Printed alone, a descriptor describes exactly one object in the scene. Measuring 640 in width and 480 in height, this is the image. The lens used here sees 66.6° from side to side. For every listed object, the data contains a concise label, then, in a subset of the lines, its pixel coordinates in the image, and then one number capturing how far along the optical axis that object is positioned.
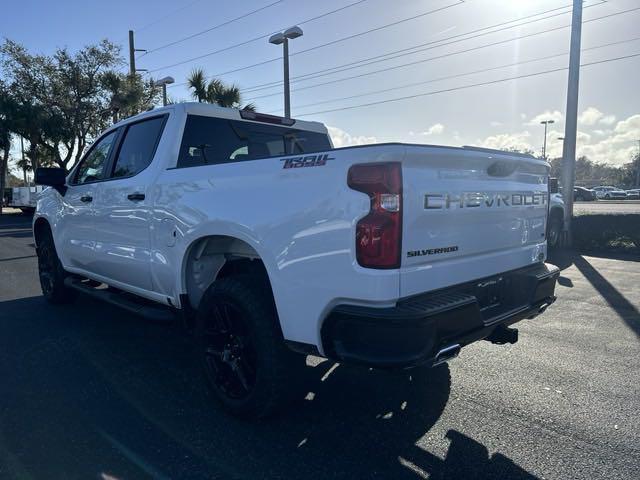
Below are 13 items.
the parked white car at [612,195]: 48.62
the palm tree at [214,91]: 18.72
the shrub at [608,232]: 10.45
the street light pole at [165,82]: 19.39
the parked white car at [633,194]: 49.07
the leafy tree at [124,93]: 26.07
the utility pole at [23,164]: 38.86
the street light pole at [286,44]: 13.74
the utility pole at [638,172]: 70.06
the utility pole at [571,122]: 11.24
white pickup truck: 2.35
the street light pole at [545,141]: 55.53
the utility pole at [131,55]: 26.44
